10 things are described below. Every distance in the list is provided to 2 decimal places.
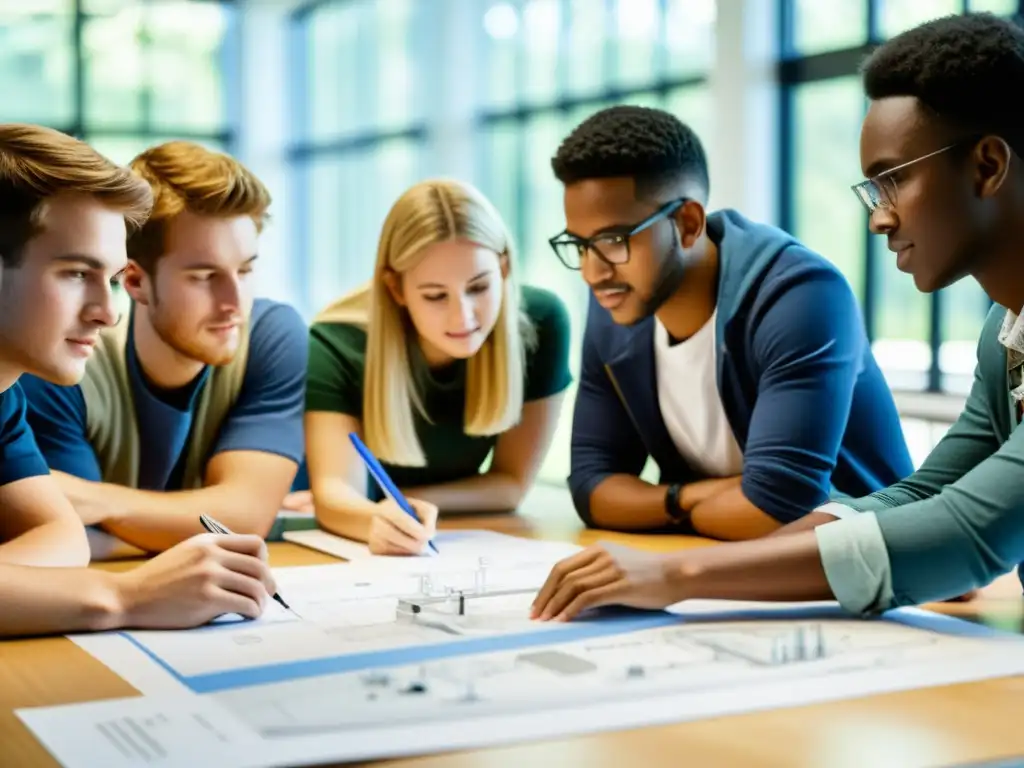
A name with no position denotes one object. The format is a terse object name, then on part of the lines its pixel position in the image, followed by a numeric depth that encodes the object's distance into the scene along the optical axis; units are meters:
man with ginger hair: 2.14
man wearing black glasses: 2.15
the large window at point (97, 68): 10.05
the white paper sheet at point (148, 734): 1.04
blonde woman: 2.48
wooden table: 1.05
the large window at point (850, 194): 5.12
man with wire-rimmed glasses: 1.46
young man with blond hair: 1.52
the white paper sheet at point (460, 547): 2.04
